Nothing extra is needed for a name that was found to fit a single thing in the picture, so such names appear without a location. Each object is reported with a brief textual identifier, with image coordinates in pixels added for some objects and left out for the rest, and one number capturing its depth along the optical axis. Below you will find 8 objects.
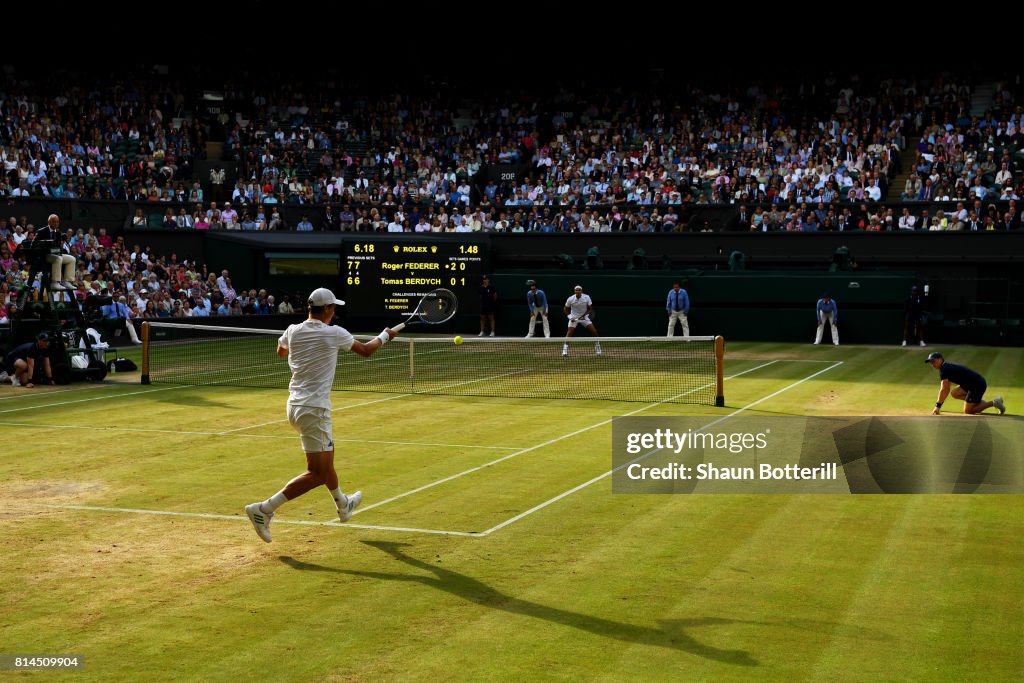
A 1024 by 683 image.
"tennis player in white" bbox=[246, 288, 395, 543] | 10.68
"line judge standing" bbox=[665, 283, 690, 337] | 36.12
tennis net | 24.14
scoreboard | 39.91
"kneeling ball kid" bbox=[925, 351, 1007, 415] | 19.73
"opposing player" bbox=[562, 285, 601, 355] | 32.59
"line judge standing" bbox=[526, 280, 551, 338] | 36.16
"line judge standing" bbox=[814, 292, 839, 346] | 36.09
